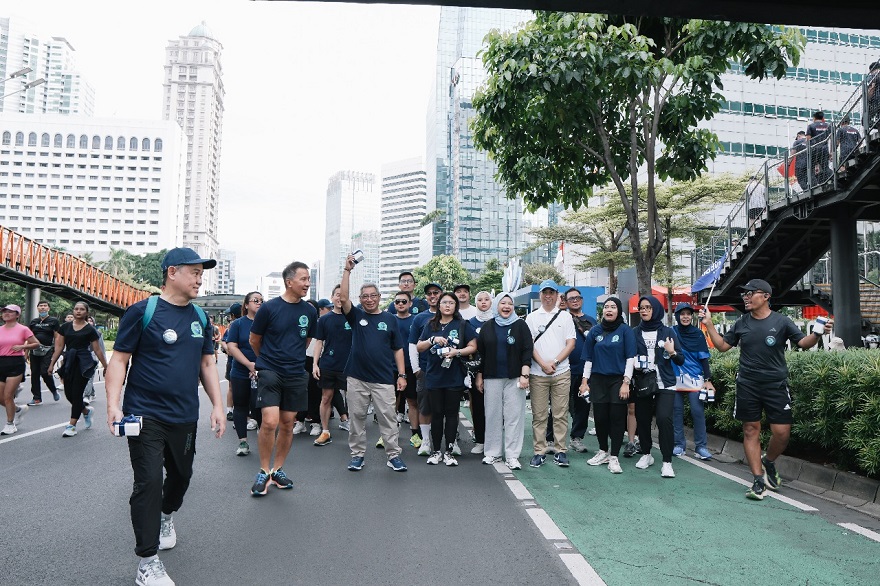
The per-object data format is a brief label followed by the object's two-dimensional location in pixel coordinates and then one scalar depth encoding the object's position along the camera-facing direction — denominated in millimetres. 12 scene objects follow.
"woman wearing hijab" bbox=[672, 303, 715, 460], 8055
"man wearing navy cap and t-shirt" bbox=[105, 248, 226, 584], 3799
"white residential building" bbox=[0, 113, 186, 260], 143375
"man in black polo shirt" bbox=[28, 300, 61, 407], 12617
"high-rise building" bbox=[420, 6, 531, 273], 120688
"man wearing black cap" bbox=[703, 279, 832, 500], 6027
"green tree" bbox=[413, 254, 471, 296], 74250
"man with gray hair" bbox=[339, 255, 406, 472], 7062
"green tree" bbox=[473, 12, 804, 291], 9406
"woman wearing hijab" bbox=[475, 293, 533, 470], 7391
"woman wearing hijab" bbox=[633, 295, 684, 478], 7371
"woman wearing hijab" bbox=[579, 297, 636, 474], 7414
